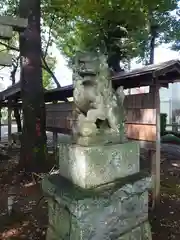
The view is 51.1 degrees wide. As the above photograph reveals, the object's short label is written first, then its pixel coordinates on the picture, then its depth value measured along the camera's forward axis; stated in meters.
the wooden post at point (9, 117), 9.51
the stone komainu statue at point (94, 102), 1.90
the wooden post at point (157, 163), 3.34
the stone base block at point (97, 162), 1.79
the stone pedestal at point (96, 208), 1.71
